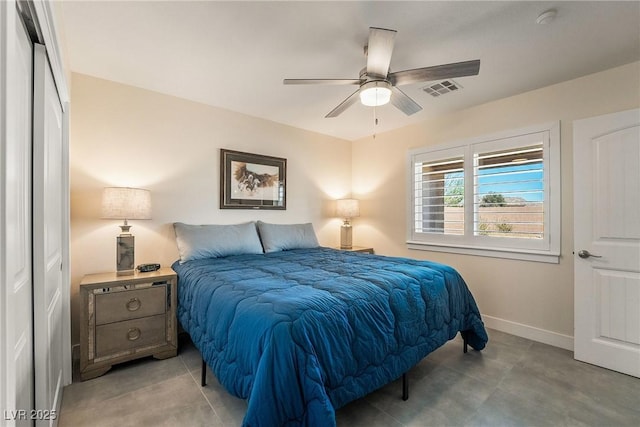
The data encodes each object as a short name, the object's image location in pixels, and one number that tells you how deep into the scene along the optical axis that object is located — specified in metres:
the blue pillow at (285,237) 3.37
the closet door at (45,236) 1.25
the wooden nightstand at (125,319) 2.12
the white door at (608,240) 2.25
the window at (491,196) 2.78
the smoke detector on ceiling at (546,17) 1.76
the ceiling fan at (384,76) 1.71
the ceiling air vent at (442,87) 2.68
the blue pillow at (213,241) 2.79
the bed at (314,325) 1.24
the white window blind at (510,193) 2.85
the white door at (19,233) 0.71
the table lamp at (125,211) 2.38
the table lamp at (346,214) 4.24
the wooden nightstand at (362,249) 4.16
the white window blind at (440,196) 3.42
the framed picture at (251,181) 3.36
